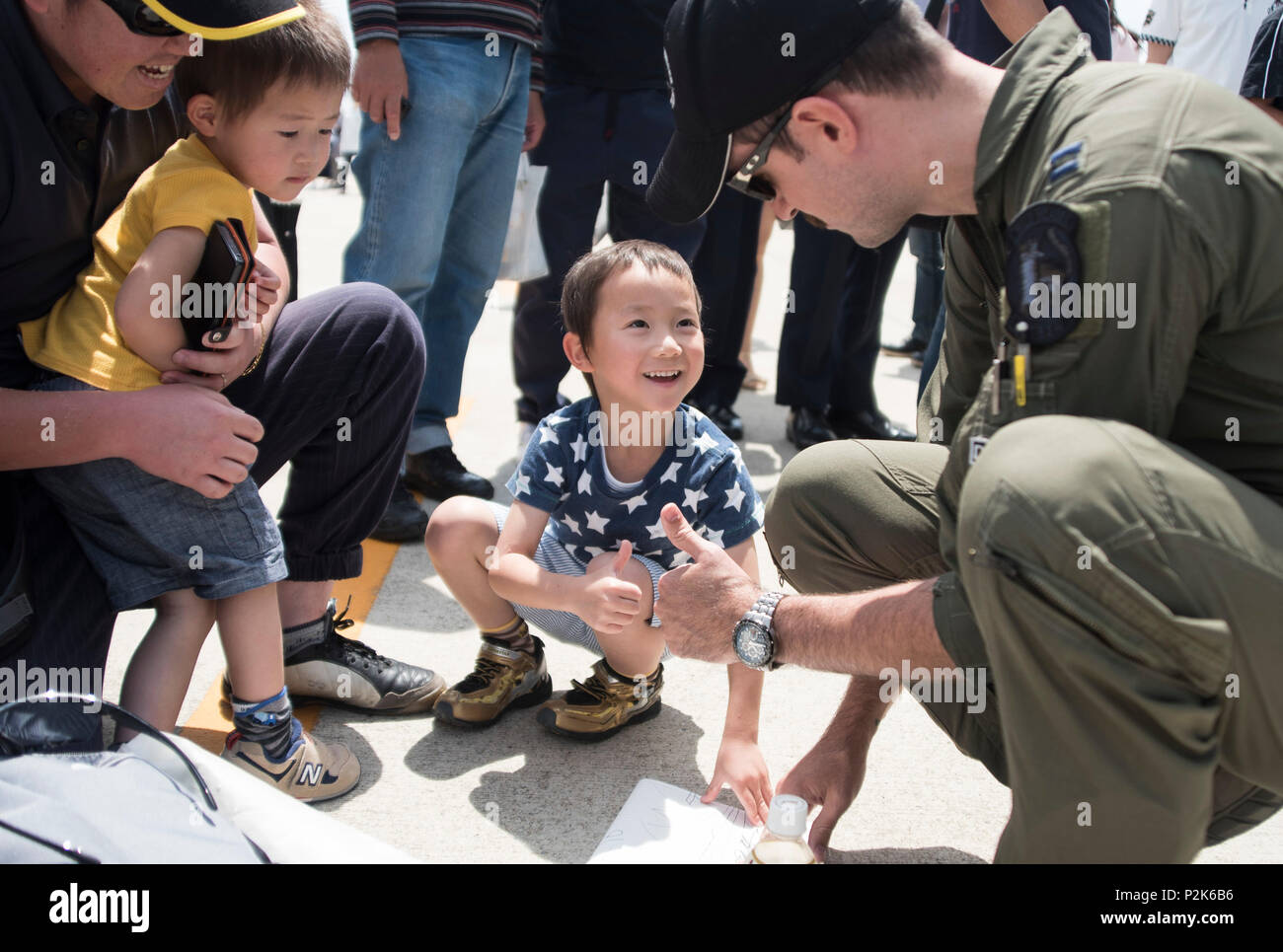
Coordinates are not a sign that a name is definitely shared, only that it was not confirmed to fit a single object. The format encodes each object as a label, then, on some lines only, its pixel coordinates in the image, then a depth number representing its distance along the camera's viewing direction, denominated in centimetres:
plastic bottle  190
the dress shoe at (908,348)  639
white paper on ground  204
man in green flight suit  144
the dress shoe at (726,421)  466
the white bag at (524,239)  410
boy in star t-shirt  246
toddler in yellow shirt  203
